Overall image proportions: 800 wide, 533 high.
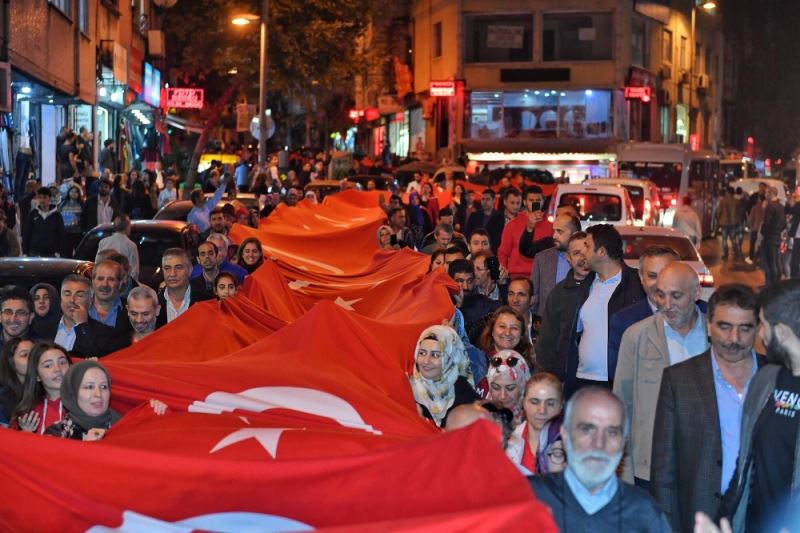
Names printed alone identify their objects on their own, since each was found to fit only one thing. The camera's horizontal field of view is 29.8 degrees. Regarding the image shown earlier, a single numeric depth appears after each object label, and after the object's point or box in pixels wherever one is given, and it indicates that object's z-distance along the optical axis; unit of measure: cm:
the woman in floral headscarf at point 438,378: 888
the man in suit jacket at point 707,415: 684
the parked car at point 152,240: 1744
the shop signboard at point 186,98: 4838
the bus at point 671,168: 4088
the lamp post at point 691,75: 7036
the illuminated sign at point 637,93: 5706
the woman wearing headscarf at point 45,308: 1088
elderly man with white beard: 531
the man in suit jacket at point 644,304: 918
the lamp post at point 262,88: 3838
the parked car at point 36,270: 1276
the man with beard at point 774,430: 632
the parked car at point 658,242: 1752
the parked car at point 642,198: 2825
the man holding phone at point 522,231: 1545
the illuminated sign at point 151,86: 4562
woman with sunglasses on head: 865
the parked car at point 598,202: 2402
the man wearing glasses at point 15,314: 977
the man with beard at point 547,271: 1245
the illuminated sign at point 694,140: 7396
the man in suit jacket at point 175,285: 1188
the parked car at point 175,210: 2219
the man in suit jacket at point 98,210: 2325
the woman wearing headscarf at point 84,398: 768
